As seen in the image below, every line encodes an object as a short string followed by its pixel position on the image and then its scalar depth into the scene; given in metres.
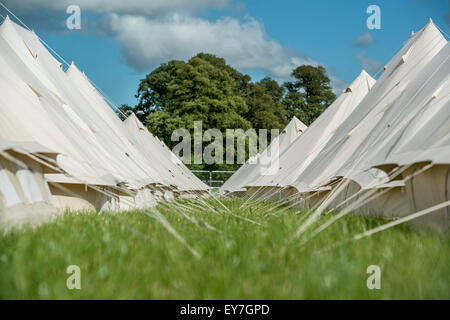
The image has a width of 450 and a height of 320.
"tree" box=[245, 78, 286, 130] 32.84
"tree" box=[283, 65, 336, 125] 38.03
